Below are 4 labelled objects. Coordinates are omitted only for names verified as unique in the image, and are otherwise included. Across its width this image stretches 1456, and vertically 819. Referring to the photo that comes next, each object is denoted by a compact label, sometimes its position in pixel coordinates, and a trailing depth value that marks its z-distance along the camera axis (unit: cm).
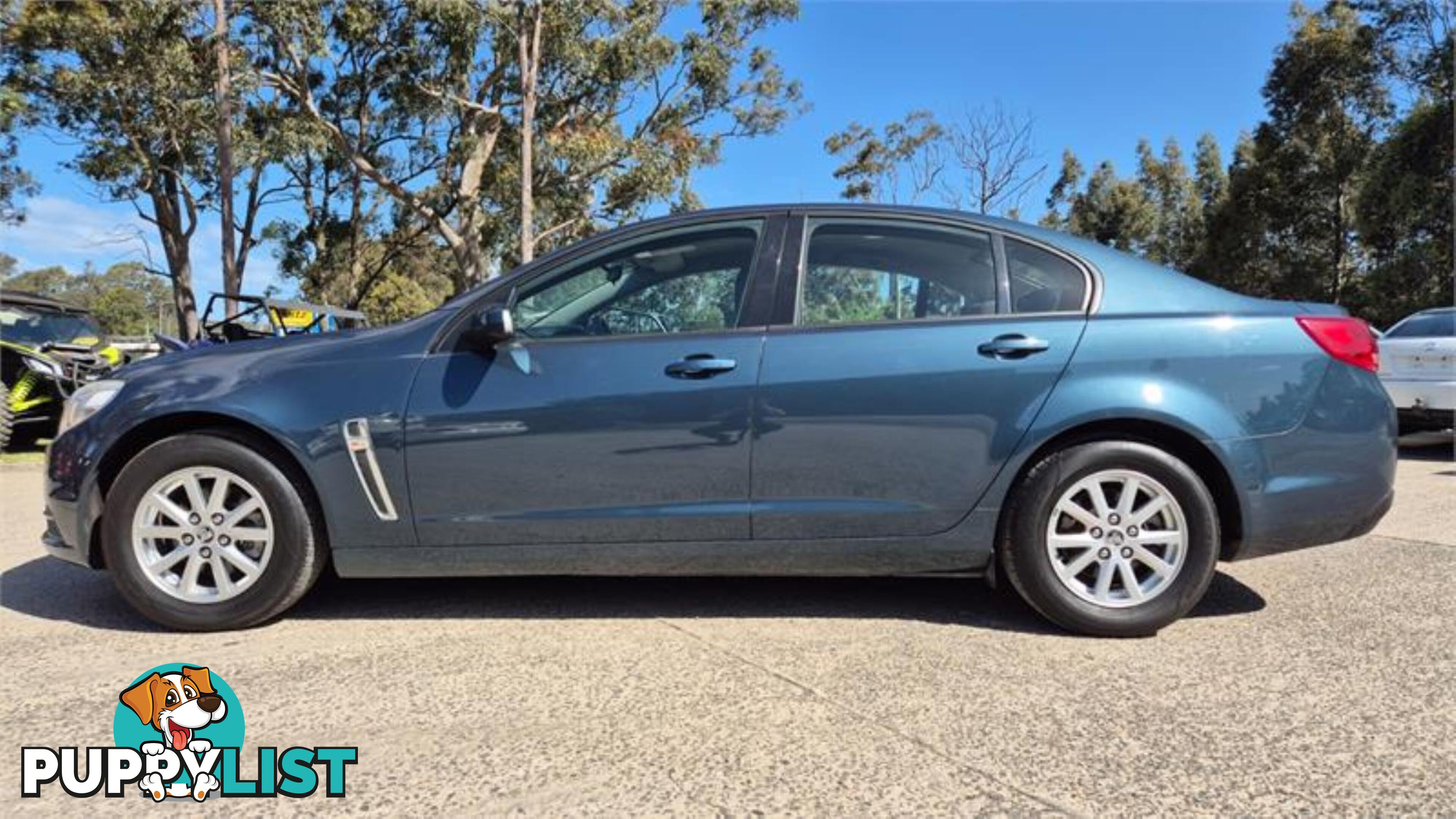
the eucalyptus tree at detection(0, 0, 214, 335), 1791
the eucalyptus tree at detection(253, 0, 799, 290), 1741
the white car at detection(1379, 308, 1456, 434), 730
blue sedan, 305
